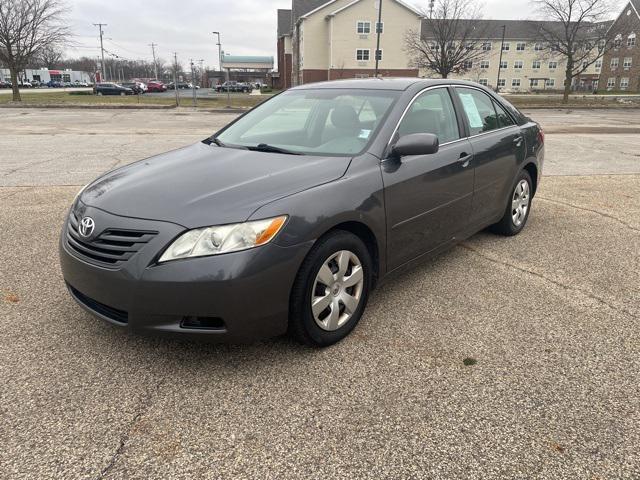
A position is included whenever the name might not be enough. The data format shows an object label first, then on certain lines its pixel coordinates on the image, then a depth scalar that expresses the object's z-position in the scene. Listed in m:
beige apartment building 50.88
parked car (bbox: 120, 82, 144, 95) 56.52
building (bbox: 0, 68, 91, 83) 82.56
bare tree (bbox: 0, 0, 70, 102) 30.33
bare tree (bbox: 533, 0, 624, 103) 37.53
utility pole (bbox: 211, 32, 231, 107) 53.91
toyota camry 2.47
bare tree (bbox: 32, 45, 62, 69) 92.11
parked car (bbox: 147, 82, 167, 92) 64.00
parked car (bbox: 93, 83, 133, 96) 51.22
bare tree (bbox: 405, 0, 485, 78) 40.97
